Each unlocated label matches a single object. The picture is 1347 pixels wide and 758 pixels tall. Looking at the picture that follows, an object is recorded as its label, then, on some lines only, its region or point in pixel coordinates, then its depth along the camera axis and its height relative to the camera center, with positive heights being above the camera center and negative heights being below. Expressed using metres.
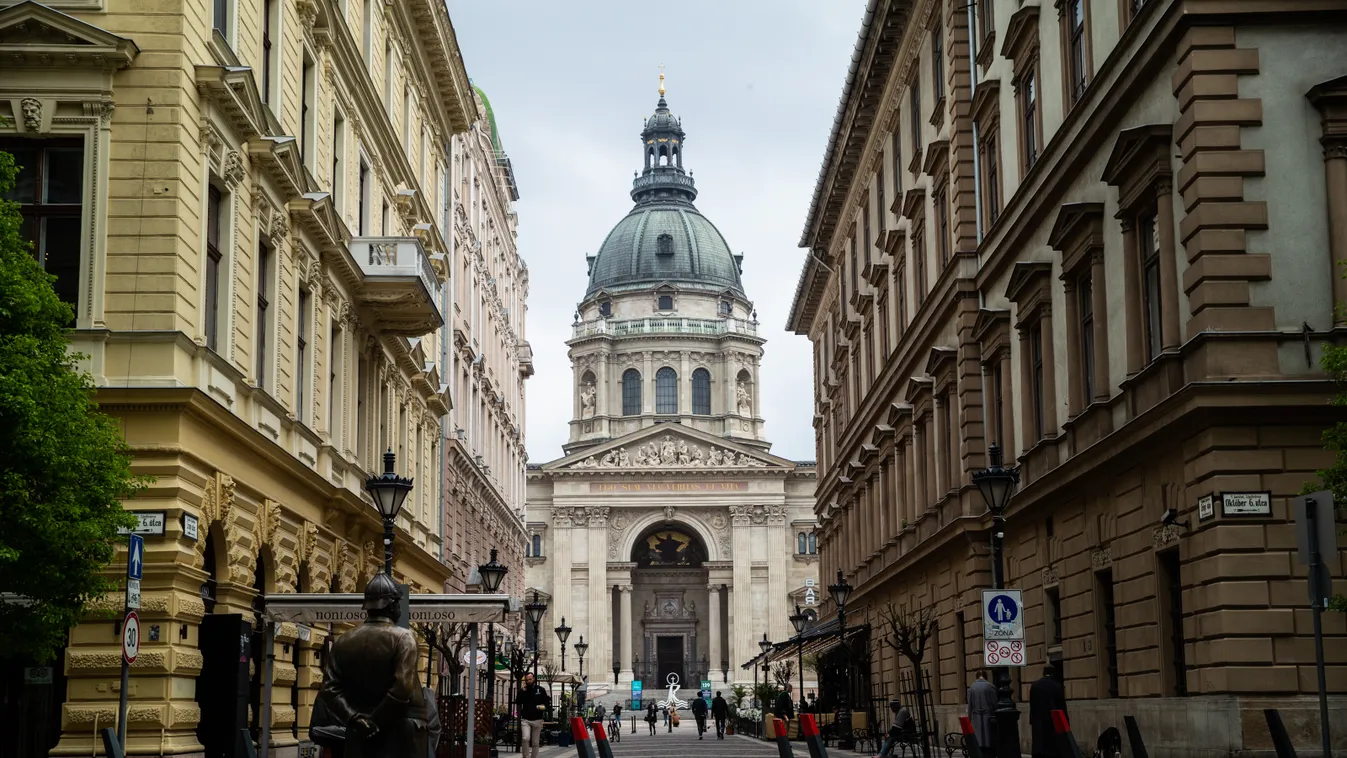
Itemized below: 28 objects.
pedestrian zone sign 22.14 +0.67
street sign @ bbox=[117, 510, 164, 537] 20.39 +1.75
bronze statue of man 10.97 -0.07
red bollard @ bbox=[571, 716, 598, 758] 17.30 -0.58
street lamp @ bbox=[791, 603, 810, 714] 51.81 +1.39
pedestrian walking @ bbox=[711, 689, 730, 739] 62.81 -1.31
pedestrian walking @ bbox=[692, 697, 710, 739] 61.78 -1.27
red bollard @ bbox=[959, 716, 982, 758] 22.55 -0.84
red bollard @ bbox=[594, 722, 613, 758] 19.45 -0.72
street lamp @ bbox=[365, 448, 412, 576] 23.56 +2.35
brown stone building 20.19 +4.50
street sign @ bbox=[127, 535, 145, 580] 16.58 +1.11
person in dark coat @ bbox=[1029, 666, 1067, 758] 21.27 -0.44
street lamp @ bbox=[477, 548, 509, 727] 32.12 +1.75
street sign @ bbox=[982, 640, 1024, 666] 22.08 +0.21
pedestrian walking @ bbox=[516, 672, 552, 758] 33.94 -0.79
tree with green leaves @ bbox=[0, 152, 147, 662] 17.56 +2.04
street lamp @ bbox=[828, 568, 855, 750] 44.47 -0.94
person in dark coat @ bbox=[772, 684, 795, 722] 47.66 -0.85
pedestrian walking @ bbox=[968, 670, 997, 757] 26.56 -0.53
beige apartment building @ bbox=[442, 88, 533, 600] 52.75 +10.68
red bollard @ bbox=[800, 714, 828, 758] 19.27 -0.67
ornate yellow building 20.53 +4.97
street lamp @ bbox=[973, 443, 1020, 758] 22.05 +1.65
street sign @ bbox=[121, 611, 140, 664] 16.08 +0.39
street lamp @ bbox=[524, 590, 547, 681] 41.19 +1.49
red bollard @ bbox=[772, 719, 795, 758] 19.14 -0.72
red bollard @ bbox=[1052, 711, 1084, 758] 17.45 -0.63
